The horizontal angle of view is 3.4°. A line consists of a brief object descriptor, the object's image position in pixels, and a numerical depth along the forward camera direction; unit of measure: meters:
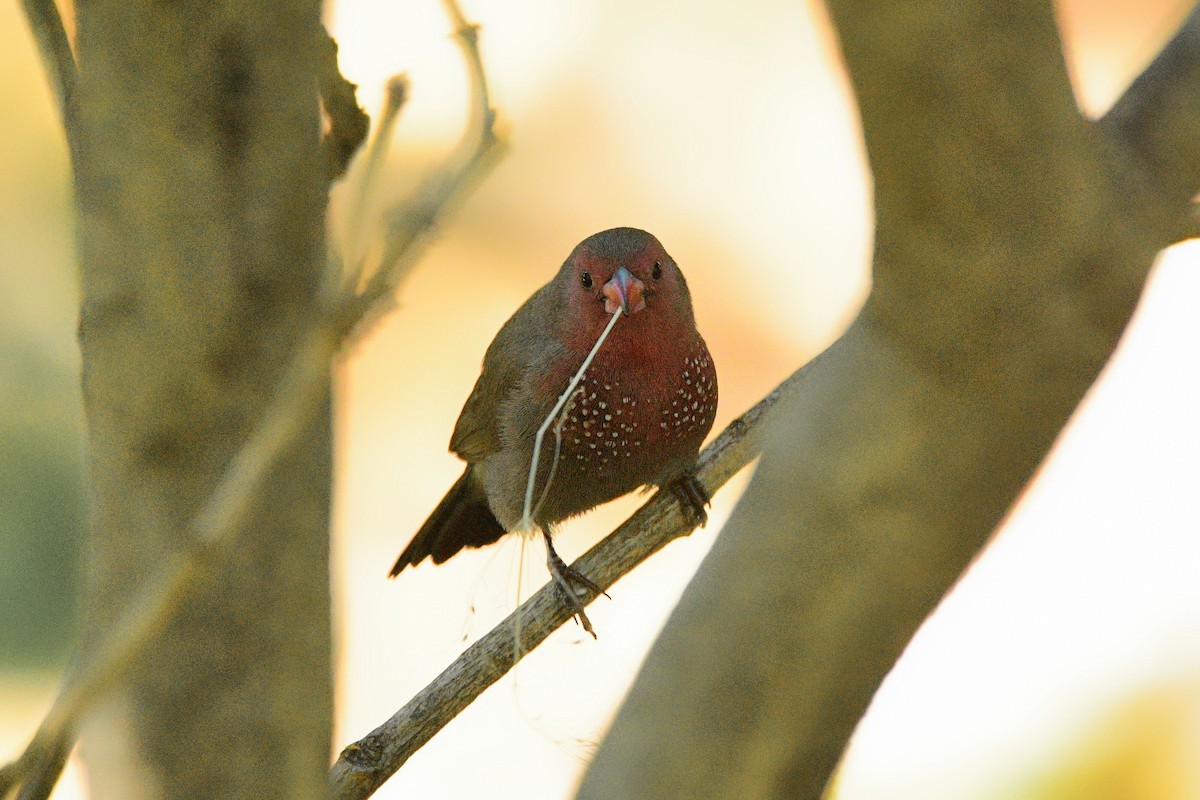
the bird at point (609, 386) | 3.59
